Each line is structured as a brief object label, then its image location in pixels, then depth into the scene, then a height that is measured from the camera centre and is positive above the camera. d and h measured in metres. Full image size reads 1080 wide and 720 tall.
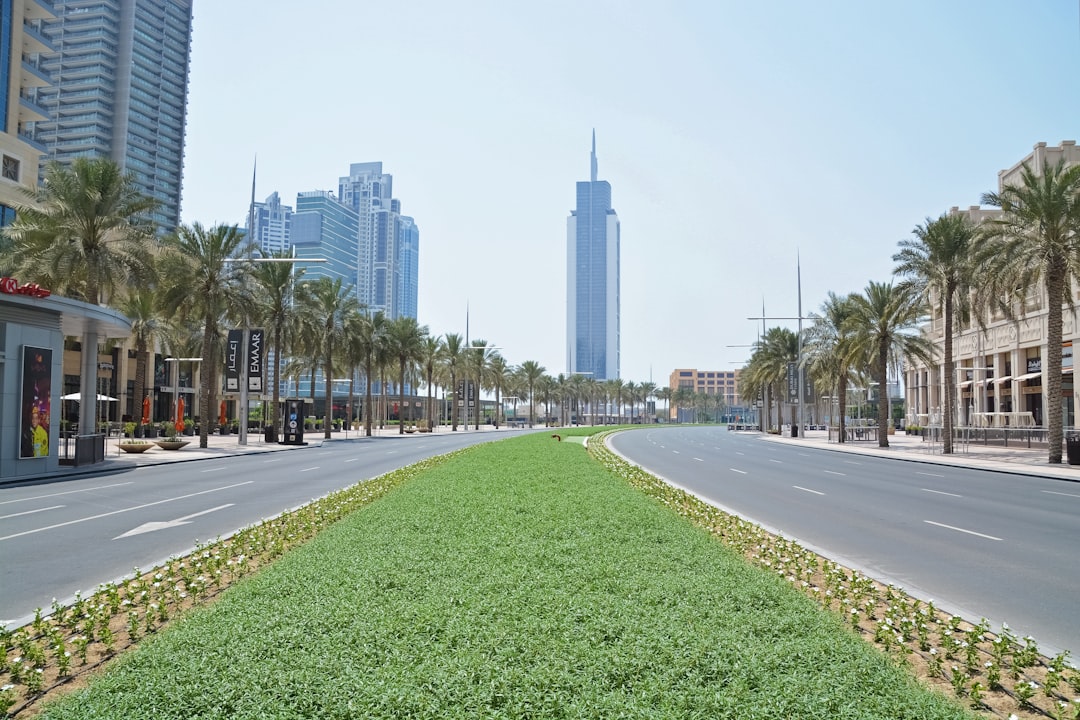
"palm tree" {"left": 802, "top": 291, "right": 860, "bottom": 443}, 51.00 +4.21
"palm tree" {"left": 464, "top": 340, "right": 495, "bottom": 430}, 93.62 +4.43
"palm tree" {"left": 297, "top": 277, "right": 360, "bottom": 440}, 53.81 +6.39
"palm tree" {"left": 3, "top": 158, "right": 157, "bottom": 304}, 29.55 +6.84
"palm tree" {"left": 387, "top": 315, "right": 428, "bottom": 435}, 68.31 +5.47
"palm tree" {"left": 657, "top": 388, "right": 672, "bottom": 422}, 166.12 +1.06
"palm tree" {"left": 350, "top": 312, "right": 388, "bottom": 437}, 57.98 +4.71
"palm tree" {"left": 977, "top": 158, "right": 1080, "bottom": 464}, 29.13 +6.54
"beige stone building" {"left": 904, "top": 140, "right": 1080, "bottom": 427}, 47.31 +2.86
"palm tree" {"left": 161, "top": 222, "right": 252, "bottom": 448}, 38.88 +6.36
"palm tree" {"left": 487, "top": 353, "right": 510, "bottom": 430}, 101.25 +3.42
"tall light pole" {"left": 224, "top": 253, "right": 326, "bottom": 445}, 39.50 +0.49
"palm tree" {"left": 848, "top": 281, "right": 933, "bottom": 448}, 45.25 +4.53
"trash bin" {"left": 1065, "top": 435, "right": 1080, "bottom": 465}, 28.85 -1.92
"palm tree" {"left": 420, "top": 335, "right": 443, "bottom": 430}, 80.31 +4.77
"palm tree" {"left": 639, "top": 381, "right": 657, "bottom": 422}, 157.38 +1.83
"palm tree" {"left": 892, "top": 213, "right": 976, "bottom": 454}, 35.81 +7.06
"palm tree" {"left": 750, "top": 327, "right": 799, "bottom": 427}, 73.00 +4.73
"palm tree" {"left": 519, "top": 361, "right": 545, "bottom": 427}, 111.69 +4.09
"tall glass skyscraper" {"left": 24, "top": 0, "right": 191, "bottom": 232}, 120.88 +53.00
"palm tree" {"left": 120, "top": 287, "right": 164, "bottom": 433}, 48.59 +5.54
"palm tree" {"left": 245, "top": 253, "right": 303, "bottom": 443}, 45.97 +6.28
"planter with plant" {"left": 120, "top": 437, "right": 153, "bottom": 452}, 31.55 -2.32
